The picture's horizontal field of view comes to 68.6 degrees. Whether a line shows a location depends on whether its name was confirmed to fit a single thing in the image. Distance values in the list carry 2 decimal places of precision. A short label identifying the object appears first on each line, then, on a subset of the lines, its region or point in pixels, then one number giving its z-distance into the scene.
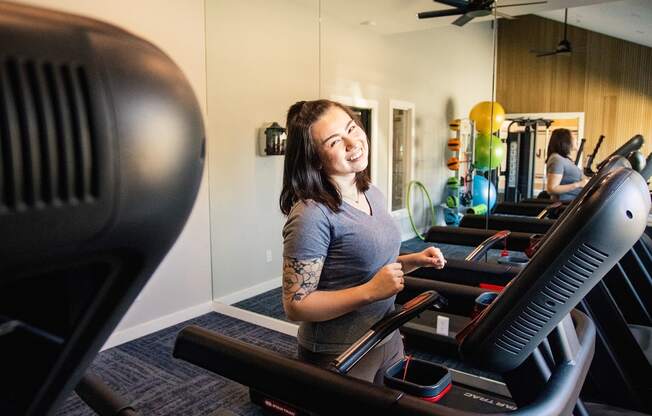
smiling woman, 1.32
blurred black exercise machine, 0.19
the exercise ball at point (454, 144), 3.38
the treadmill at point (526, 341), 0.65
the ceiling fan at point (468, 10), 3.18
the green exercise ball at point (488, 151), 3.22
